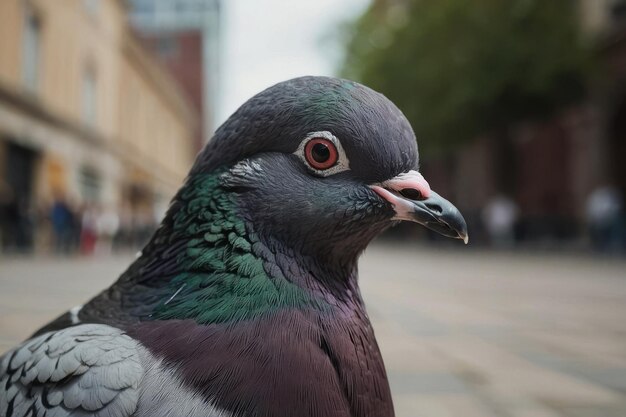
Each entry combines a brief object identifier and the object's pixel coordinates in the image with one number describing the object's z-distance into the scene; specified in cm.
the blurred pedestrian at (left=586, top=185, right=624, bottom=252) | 1366
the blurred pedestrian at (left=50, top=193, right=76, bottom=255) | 1437
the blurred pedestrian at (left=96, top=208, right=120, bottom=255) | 1719
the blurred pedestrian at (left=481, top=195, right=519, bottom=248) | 1767
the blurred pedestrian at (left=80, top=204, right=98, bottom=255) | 1559
